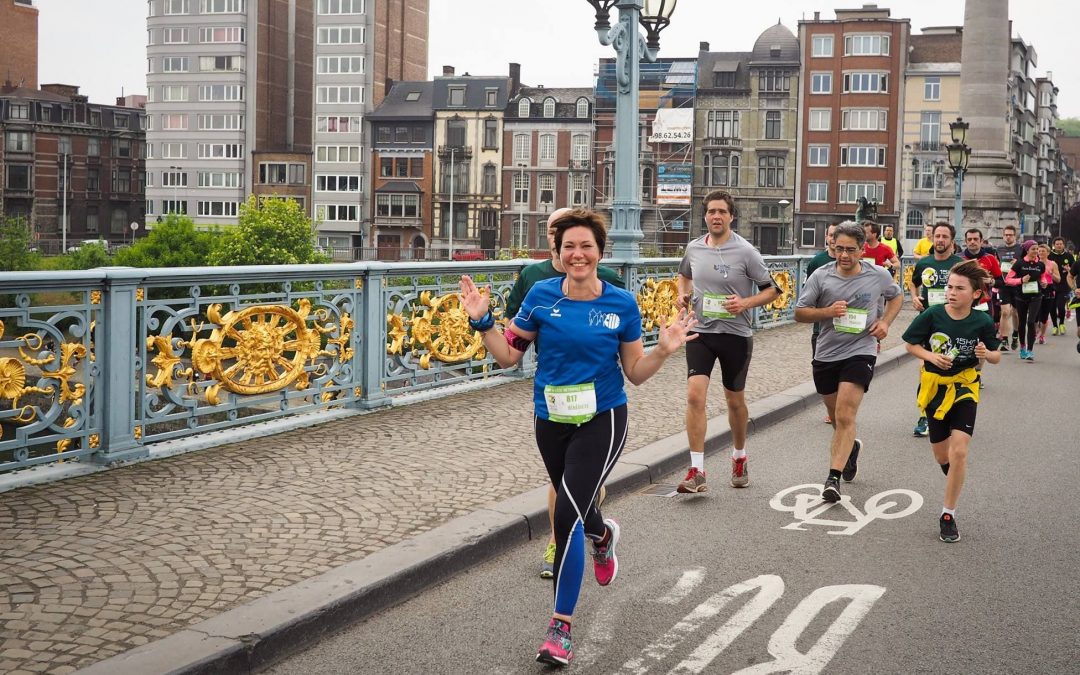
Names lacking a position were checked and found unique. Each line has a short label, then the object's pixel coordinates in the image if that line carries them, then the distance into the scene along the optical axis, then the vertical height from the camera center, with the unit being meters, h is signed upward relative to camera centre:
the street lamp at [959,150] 33.22 +2.88
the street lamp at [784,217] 87.91 +2.54
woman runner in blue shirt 5.02 -0.51
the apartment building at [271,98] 101.94 +12.03
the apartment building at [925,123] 87.00 +9.46
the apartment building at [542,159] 94.06 +6.72
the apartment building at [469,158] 96.56 +6.79
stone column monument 37.81 +4.43
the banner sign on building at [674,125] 91.69 +9.28
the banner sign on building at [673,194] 91.50 +4.10
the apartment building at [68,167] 107.19 +5.93
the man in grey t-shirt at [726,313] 8.53 -0.43
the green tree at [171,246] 80.88 -0.71
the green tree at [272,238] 81.81 +0.04
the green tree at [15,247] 81.44 -1.03
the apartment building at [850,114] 87.69 +10.03
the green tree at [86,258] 79.56 -1.60
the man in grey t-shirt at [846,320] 8.38 -0.46
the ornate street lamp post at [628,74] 14.99 +2.14
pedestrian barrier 7.55 -0.83
